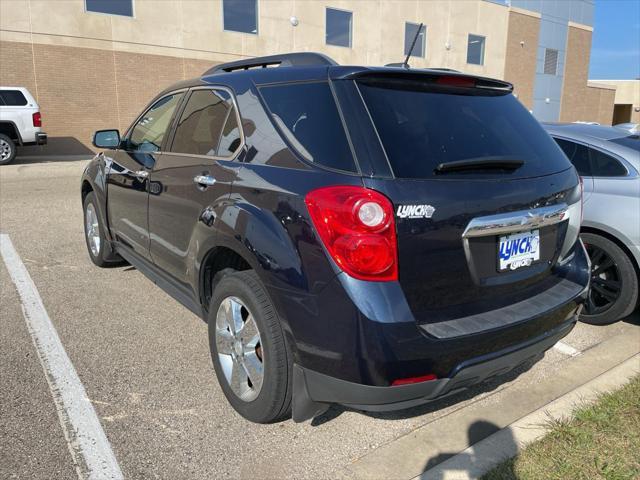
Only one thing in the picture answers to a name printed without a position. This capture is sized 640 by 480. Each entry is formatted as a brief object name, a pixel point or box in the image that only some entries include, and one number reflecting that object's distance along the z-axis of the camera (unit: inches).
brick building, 725.9
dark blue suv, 83.7
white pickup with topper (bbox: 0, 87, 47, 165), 590.6
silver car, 155.9
